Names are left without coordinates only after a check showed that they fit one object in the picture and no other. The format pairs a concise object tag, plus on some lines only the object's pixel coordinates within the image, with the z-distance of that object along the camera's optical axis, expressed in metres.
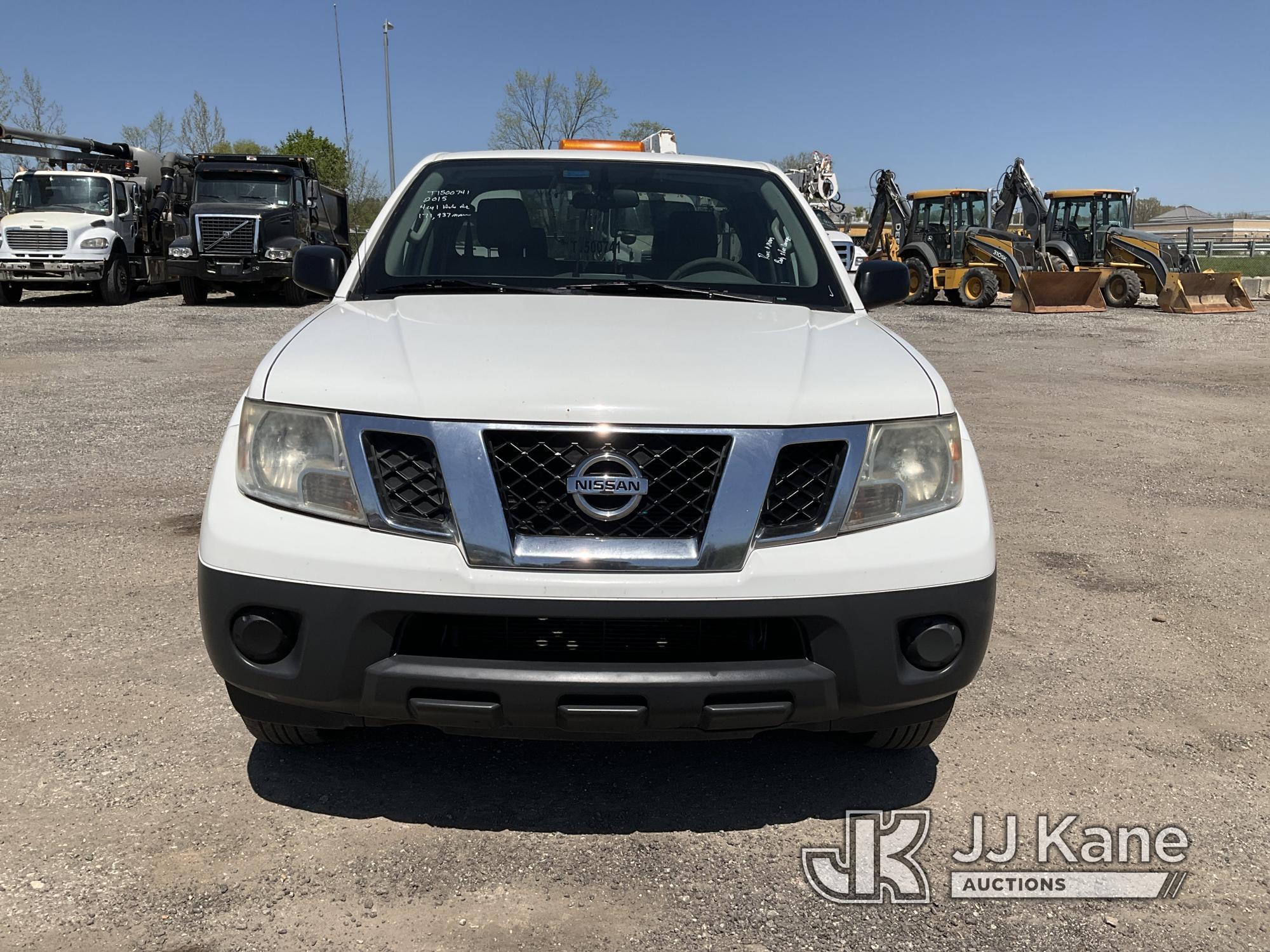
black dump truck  20.59
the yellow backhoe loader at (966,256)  22.69
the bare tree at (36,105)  46.84
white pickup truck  2.28
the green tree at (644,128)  52.06
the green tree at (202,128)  53.81
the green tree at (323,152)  52.88
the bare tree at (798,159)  61.27
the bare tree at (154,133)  53.28
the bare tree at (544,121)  45.44
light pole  36.09
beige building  55.19
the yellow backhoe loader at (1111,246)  23.47
